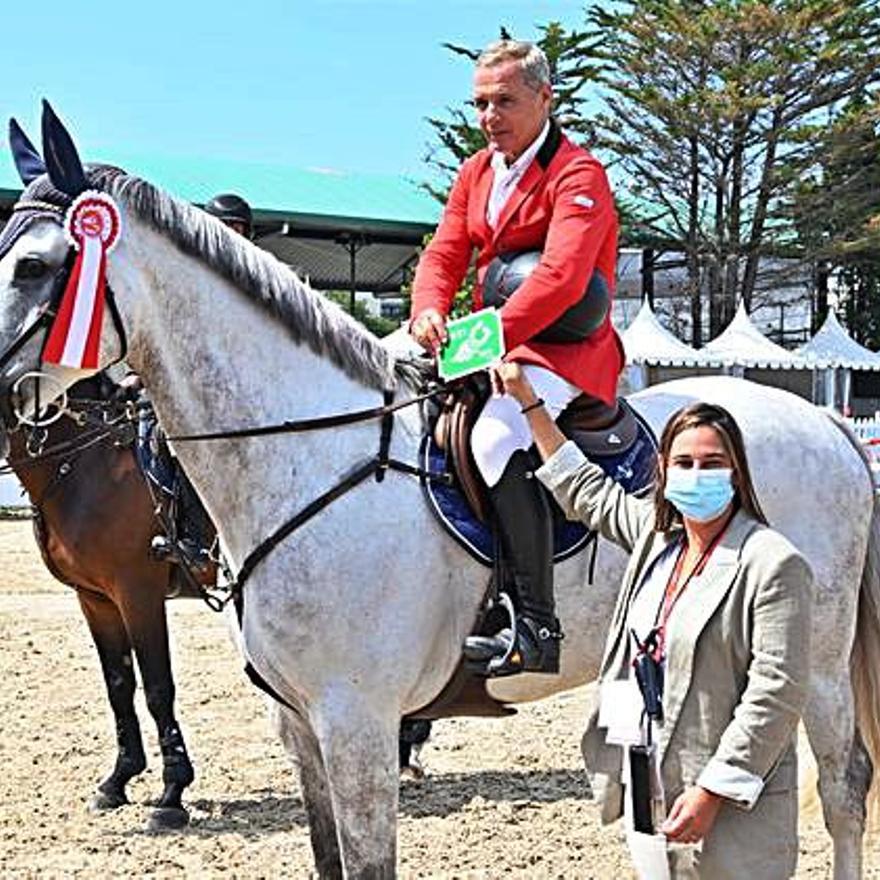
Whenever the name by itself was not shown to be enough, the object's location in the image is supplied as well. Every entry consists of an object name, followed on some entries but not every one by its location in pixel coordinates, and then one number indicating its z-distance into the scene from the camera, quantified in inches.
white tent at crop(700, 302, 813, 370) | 925.2
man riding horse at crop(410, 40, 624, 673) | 136.4
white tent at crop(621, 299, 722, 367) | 893.8
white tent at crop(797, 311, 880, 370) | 983.0
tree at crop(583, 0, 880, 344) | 1104.8
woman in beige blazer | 94.0
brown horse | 218.8
